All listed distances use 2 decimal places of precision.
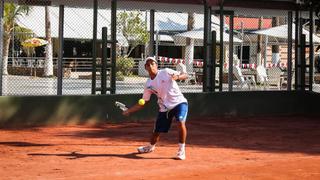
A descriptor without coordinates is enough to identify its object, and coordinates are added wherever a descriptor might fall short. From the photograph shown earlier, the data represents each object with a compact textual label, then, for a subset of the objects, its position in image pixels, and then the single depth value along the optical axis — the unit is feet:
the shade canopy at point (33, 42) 80.02
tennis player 31.17
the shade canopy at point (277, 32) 72.08
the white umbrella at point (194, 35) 69.77
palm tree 77.64
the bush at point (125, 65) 68.90
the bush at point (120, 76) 63.73
